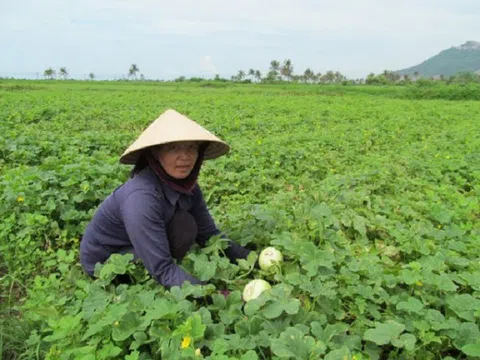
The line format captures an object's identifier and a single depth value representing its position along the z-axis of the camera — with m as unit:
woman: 2.54
